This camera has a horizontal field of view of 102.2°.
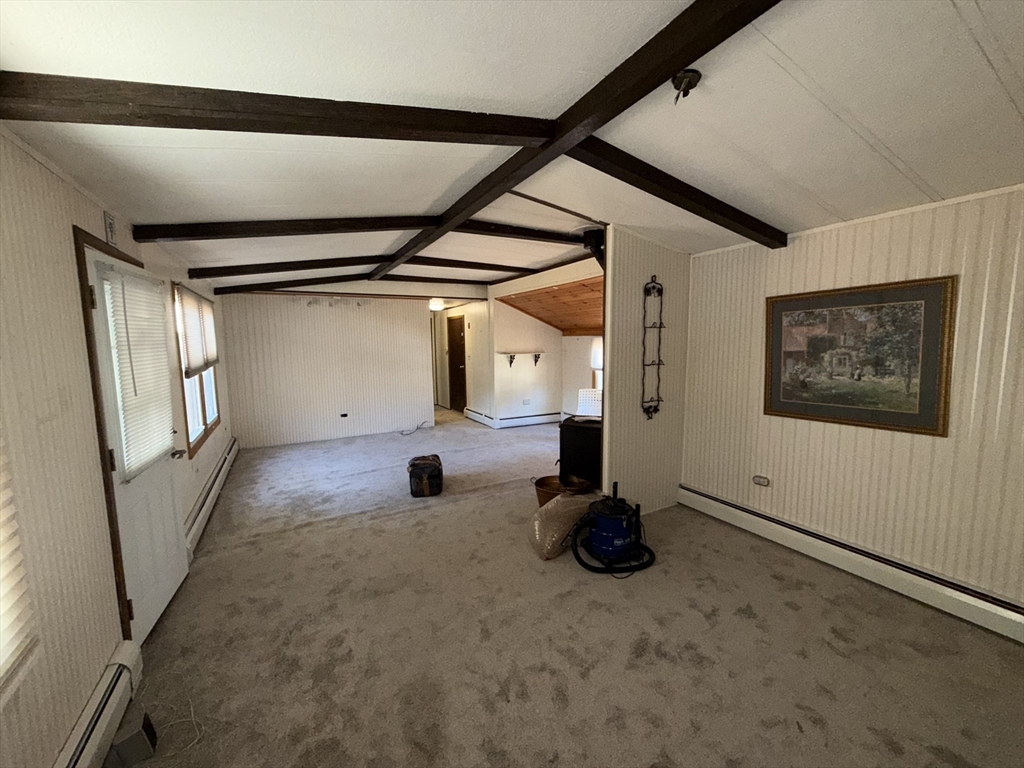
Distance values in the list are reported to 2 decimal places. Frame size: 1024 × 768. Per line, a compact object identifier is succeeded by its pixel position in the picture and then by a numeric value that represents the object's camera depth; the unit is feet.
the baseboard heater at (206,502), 10.57
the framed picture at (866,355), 7.93
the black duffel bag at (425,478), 13.75
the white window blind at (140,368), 6.95
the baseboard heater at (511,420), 24.04
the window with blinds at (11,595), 4.02
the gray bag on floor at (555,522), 9.98
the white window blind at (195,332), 11.56
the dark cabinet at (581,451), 12.60
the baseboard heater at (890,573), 7.35
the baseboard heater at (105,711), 4.92
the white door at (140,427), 6.70
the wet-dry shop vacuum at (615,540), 9.39
